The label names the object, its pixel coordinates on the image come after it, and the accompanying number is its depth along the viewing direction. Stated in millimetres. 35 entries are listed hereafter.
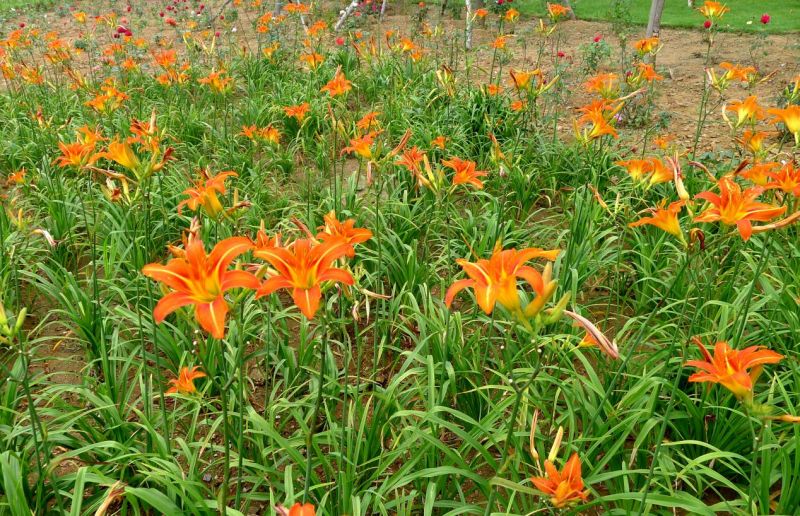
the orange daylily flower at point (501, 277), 1238
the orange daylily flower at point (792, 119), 2270
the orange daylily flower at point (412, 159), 2396
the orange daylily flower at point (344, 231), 1515
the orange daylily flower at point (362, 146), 2465
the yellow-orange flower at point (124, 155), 2088
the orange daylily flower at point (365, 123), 3289
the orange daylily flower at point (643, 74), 3318
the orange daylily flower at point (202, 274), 1194
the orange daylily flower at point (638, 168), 2576
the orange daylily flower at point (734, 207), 1530
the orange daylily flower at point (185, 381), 1979
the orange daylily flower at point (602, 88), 3010
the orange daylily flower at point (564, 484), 1275
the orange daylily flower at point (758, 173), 2031
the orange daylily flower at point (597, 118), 2516
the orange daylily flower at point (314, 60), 3793
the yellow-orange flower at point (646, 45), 3766
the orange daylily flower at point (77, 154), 2395
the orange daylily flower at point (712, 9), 3744
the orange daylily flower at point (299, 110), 3479
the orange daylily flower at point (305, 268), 1208
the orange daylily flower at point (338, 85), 3102
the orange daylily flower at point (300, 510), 1097
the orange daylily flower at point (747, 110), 2688
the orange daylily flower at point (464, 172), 2312
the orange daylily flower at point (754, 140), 2760
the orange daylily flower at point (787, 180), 1699
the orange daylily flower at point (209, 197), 1786
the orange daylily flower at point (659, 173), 2395
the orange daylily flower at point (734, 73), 3201
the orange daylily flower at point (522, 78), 3062
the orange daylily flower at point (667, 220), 1672
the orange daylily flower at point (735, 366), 1322
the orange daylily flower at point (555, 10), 4270
